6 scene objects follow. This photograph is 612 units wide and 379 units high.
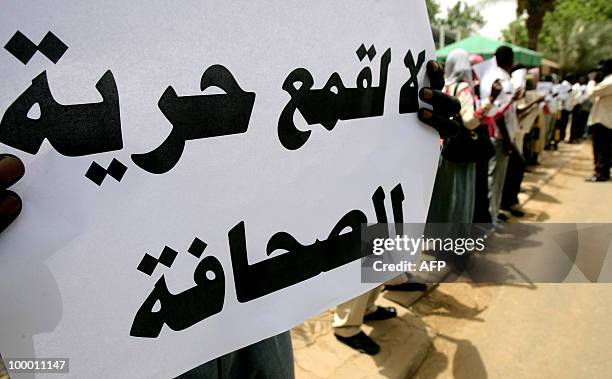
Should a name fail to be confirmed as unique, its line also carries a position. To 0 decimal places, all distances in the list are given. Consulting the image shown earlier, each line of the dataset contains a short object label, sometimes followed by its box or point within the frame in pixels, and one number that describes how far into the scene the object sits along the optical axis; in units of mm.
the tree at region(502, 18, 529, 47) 29119
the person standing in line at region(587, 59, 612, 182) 4699
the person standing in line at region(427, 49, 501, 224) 2432
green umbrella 7341
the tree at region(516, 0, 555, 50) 12266
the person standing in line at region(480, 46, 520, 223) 2932
